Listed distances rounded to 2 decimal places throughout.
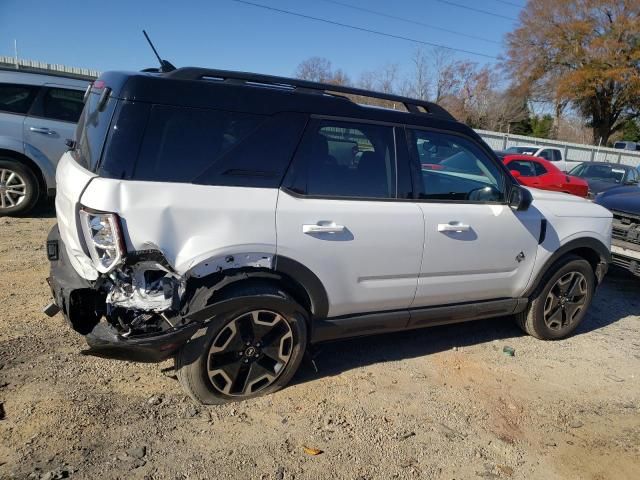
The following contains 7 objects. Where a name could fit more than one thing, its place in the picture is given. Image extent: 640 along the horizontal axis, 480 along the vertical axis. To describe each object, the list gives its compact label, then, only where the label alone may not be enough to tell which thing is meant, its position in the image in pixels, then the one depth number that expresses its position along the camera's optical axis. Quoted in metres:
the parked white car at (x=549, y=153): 20.67
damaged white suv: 2.78
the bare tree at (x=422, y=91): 40.34
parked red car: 11.64
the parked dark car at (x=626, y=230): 5.65
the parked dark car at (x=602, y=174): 11.72
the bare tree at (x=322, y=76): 41.31
